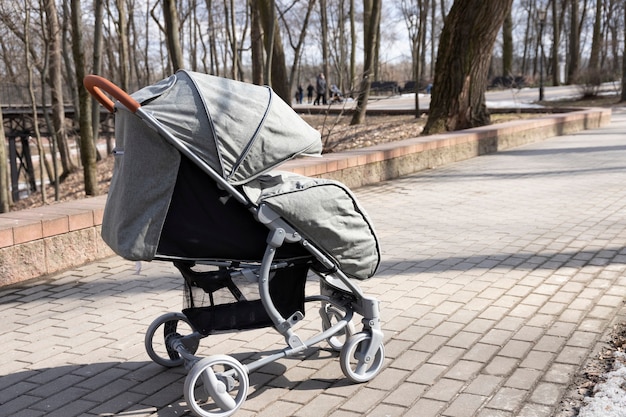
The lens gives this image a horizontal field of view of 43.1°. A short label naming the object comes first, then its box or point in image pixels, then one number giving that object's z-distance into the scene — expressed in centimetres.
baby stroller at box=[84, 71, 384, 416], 329
